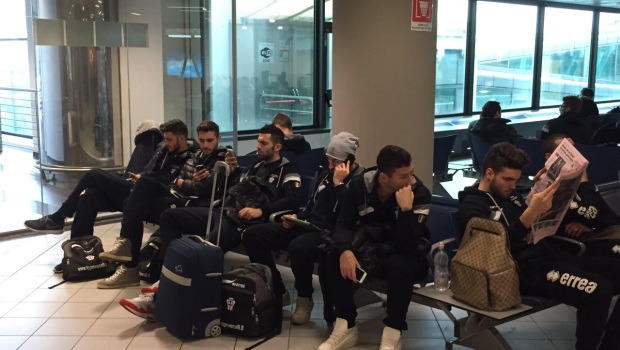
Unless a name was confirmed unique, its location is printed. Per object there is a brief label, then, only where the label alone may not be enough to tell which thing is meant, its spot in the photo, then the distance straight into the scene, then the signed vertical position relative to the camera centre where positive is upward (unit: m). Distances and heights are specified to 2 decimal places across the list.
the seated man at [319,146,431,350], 3.81 -0.89
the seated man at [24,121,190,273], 5.72 -1.03
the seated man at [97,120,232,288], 5.27 -0.92
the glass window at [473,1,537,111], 13.59 +0.30
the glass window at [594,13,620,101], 16.98 +0.29
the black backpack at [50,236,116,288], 5.41 -1.44
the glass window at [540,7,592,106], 15.19 +0.37
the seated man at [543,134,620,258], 3.98 -0.83
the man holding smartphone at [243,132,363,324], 4.39 -1.02
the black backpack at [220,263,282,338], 4.23 -1.37
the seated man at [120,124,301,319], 4.86 -0.92
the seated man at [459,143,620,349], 3.51 -0.96
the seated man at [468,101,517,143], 8.58 -0.67
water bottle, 3.91 -1.07
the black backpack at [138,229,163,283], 5.35 -1.42
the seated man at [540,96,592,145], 8.15 -0.62
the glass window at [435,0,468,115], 12.90 +0.27
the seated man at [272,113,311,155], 5.95 -0.57
